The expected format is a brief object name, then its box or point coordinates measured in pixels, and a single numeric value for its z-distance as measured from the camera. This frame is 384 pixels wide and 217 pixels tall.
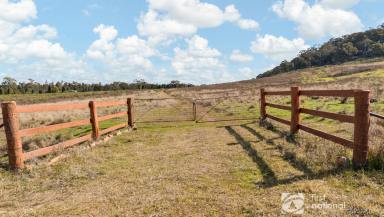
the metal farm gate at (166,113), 17.67
